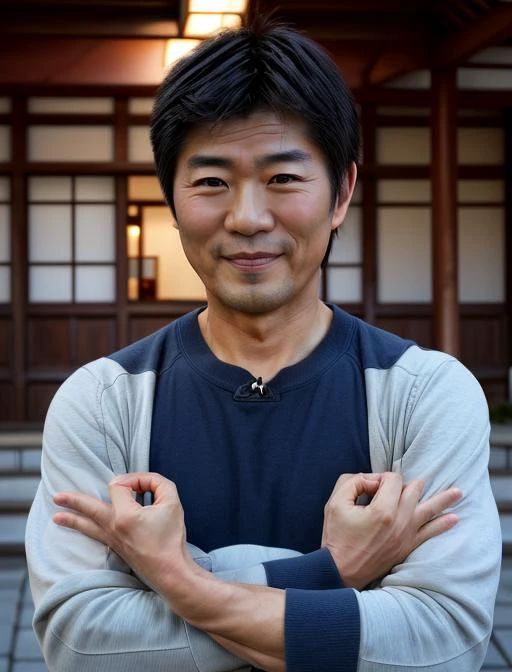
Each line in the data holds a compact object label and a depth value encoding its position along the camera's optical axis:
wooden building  7.02
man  1.39
